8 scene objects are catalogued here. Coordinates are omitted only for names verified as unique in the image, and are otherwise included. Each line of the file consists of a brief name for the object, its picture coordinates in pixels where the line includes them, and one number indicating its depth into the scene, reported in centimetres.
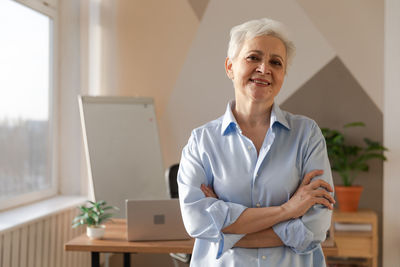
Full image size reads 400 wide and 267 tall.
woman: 160
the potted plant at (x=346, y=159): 408
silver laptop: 257
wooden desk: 254
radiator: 294
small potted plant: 271
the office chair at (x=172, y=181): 352
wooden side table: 389
